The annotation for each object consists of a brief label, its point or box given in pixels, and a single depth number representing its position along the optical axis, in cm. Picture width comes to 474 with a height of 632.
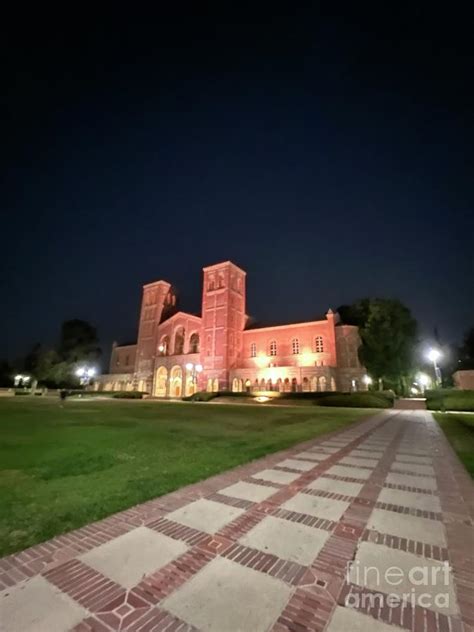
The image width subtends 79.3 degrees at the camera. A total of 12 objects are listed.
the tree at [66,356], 5563
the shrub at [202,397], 3675
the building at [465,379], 3127
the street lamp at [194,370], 4625
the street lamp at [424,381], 6489
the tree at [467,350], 5146
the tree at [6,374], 6303
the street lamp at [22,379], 5655
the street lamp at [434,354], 2200
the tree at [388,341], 3475
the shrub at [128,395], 4241
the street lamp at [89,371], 5524
